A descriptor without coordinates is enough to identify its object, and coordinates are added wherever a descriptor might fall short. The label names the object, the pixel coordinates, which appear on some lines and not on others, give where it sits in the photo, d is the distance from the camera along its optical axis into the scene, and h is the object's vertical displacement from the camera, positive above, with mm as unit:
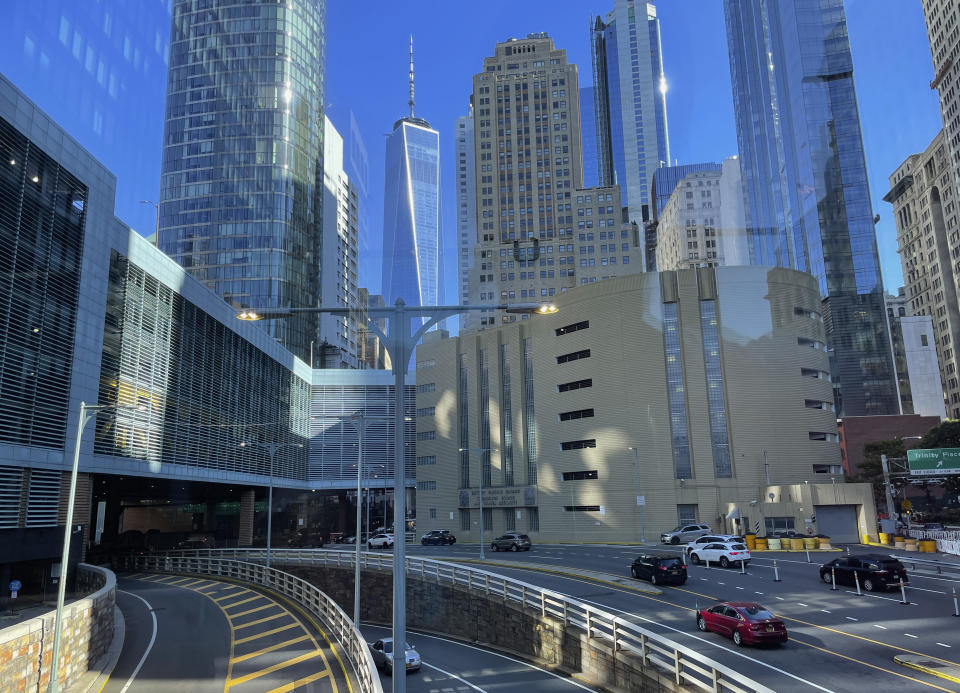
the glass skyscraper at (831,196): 153125 +66613
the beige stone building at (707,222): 188750 +72263
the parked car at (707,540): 45969 -3251
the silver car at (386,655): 29225 -6784
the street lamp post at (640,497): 69525 -584
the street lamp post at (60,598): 16966 -2345
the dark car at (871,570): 33375 -4055
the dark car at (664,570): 36562 -4087
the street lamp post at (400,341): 14375 +3260
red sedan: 23797 -4622
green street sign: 56000 +1757
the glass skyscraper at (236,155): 122000 +59783
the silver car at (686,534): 59750 -3706
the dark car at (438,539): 75312 -4480
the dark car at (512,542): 60750 -4091
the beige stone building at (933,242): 162750 +59562
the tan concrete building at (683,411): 71188 +8297
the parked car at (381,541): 73750 -4498
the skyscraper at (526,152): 172875 +84305
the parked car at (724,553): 42688 -3908
